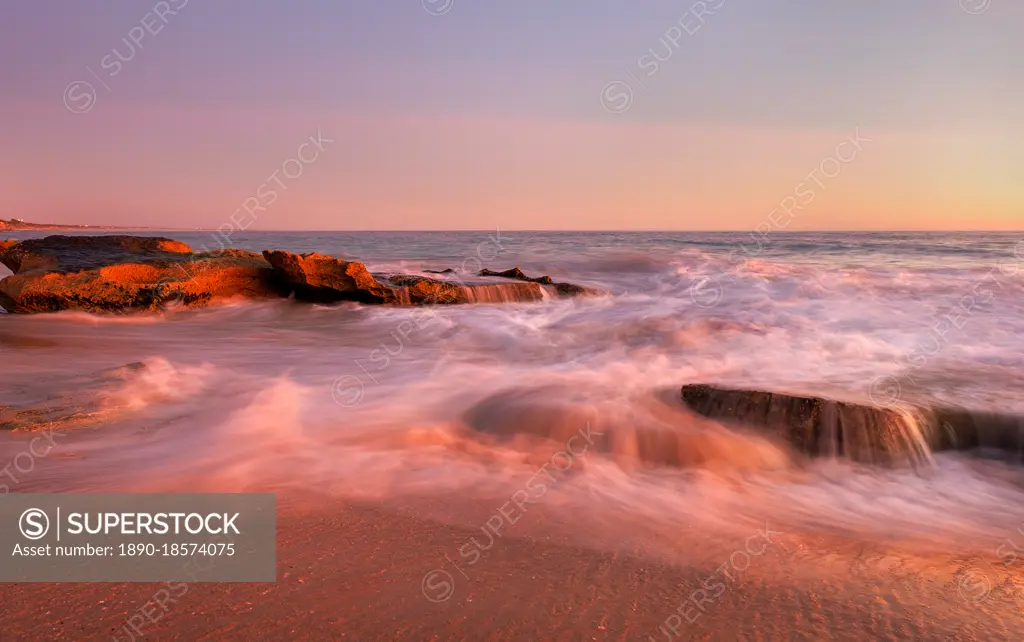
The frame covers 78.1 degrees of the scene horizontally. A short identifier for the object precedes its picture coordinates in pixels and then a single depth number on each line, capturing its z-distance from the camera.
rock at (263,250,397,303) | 11.75
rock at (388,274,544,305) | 13.08
